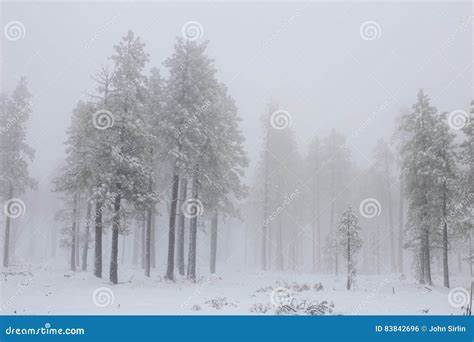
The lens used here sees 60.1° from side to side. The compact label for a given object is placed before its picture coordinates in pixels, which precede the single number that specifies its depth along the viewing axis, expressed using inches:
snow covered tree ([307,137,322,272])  1822.1
